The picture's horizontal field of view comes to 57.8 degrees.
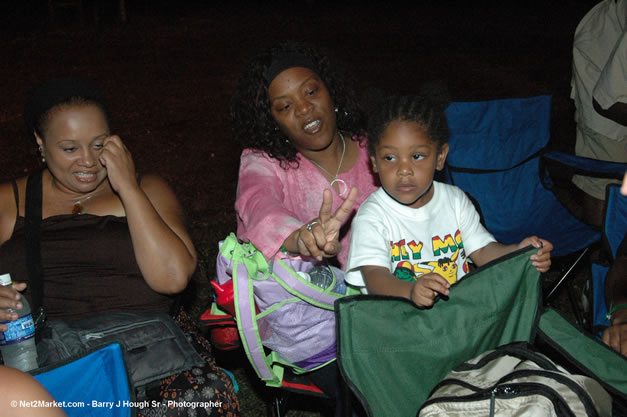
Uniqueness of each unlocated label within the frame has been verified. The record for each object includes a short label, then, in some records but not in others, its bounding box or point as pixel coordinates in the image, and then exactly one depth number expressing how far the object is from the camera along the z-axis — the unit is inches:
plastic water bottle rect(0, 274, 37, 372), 71.3
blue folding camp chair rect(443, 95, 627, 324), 131.6
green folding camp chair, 61.8
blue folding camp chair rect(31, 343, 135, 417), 62.7
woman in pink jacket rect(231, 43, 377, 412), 84.2
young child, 77.5
